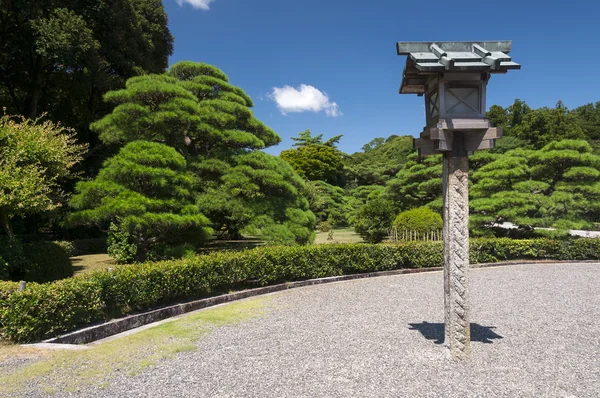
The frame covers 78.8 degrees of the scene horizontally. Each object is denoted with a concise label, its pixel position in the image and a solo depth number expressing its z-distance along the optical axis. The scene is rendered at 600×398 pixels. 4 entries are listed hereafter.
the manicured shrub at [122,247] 10.84
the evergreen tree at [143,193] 7.71
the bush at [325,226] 23.66
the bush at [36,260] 7.88
